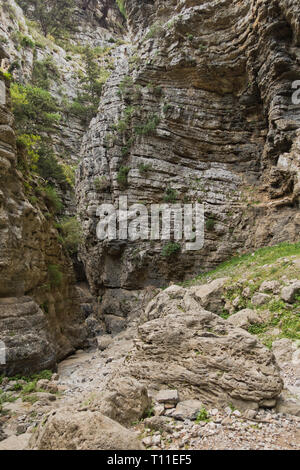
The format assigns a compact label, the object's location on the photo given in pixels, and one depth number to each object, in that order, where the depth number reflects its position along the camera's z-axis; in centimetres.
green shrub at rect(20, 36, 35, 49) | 3085
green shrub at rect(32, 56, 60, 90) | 2952
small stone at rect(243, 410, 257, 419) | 377
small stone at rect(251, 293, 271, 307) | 891
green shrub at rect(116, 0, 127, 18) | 2407
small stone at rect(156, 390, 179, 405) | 443
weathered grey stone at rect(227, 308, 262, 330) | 770
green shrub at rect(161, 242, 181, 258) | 1680
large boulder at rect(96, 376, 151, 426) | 384
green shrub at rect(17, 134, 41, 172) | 1105
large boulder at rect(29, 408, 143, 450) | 288
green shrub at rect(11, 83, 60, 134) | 2106
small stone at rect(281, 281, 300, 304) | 813
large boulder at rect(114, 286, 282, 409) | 414
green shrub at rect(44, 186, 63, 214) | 1324
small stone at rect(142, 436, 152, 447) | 338
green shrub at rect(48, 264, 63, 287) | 1207
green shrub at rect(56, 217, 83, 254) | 1697
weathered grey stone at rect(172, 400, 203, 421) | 399
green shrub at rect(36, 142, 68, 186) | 2087
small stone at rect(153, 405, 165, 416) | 416
